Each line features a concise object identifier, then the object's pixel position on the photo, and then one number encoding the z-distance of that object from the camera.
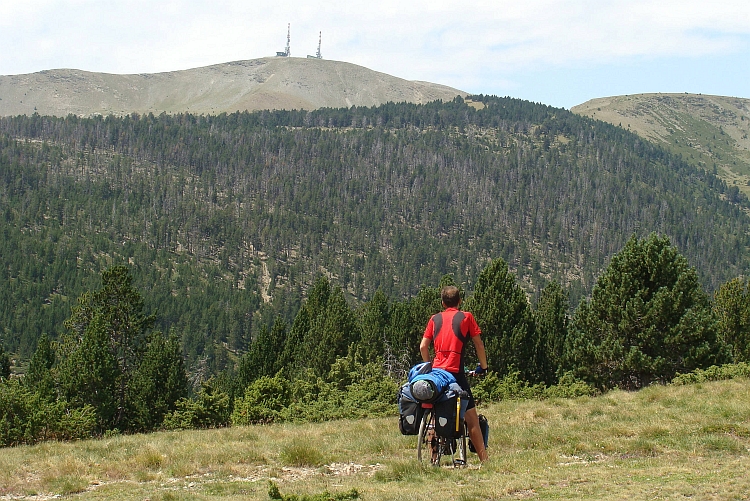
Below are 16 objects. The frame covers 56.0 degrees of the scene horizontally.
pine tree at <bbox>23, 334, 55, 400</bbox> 52.67
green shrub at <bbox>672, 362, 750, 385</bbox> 25.44
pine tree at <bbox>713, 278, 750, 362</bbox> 43.43
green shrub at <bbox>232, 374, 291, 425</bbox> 27.67
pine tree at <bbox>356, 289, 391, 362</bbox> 57.19
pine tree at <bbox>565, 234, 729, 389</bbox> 31.47
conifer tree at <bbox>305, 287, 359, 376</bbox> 54.97
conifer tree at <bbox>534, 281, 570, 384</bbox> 43.19
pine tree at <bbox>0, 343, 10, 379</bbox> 71.75
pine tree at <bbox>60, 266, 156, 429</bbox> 45.58
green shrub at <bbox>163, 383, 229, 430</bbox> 29.45
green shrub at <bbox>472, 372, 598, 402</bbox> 28.36
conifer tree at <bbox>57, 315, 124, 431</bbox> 42.66
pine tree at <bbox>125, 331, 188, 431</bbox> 46.38
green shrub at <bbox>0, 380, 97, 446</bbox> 22.19
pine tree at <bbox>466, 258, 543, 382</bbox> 39.94
